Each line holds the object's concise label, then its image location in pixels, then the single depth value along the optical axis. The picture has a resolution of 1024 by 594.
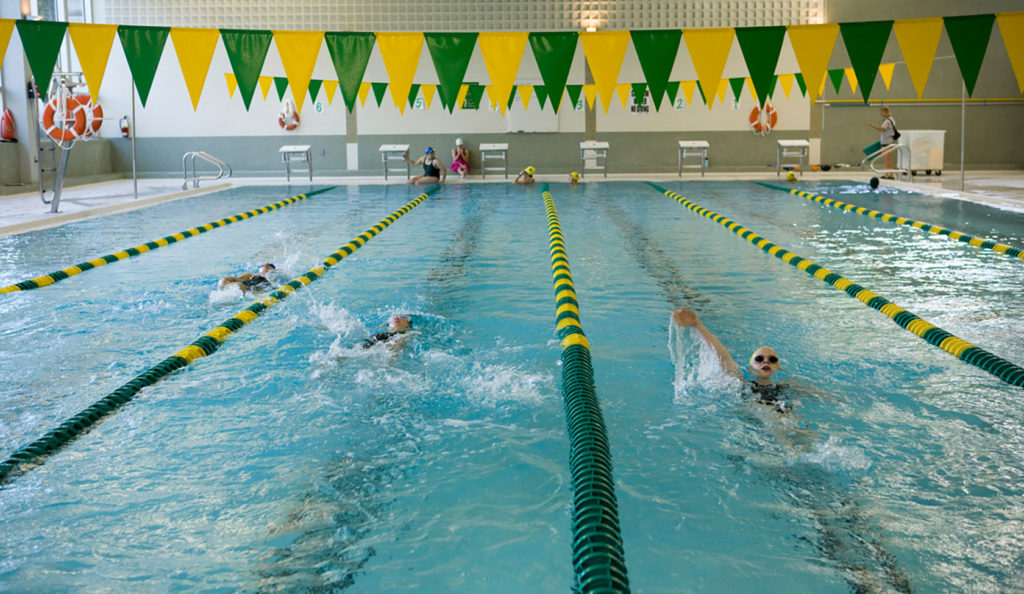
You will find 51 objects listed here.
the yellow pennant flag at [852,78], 17.42
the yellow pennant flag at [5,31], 7.30
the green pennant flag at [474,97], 18.03
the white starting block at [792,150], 17.30
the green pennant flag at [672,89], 16.59
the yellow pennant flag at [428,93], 18.00
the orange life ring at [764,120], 18.25
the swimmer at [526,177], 15.73
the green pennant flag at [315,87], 15.93
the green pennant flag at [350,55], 9.37
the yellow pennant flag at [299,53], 9.27
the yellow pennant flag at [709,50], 9.23
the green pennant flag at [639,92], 17.36
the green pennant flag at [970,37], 8.42
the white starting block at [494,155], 17.77
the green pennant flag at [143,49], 8.25
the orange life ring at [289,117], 18.22
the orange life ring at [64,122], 10.84
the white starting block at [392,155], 16.91
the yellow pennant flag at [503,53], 9.67
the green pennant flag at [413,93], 17.53
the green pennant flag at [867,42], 8.66
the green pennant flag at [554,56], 9.76
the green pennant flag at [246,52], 8.96
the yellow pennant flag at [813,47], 8.85
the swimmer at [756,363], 3.68
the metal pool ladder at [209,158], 14.97
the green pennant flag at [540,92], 16.72
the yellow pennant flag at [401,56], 9.67
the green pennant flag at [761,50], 8.89
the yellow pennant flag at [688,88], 17.52
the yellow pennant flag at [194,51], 8.66
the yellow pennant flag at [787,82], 16.94
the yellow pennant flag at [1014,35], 8.38
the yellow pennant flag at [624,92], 18.18
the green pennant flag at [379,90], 15.64
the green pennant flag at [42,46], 7.54
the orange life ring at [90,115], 11.33
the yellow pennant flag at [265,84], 14.32
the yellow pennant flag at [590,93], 17.66
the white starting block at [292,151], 16.61
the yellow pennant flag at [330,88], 17.12
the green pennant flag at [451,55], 9.59
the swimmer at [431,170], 16.12
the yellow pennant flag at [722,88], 17.61
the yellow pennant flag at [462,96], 17.95
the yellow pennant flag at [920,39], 8.73
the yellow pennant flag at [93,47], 7.88
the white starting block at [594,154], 17.72
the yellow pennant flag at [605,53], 9.70
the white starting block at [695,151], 17.44
